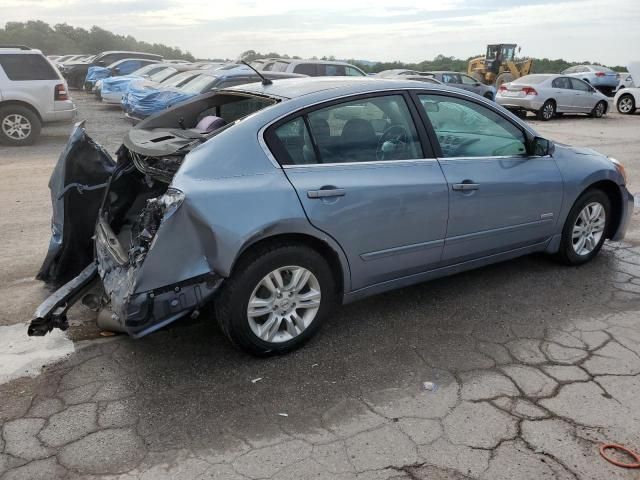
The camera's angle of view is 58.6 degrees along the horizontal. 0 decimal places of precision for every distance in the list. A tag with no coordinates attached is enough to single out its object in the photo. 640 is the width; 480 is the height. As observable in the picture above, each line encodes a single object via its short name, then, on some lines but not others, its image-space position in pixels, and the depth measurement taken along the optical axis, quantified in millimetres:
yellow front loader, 30672
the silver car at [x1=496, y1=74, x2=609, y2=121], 17875
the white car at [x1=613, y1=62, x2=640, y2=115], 19981
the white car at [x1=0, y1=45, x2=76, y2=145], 11344
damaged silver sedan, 3062
